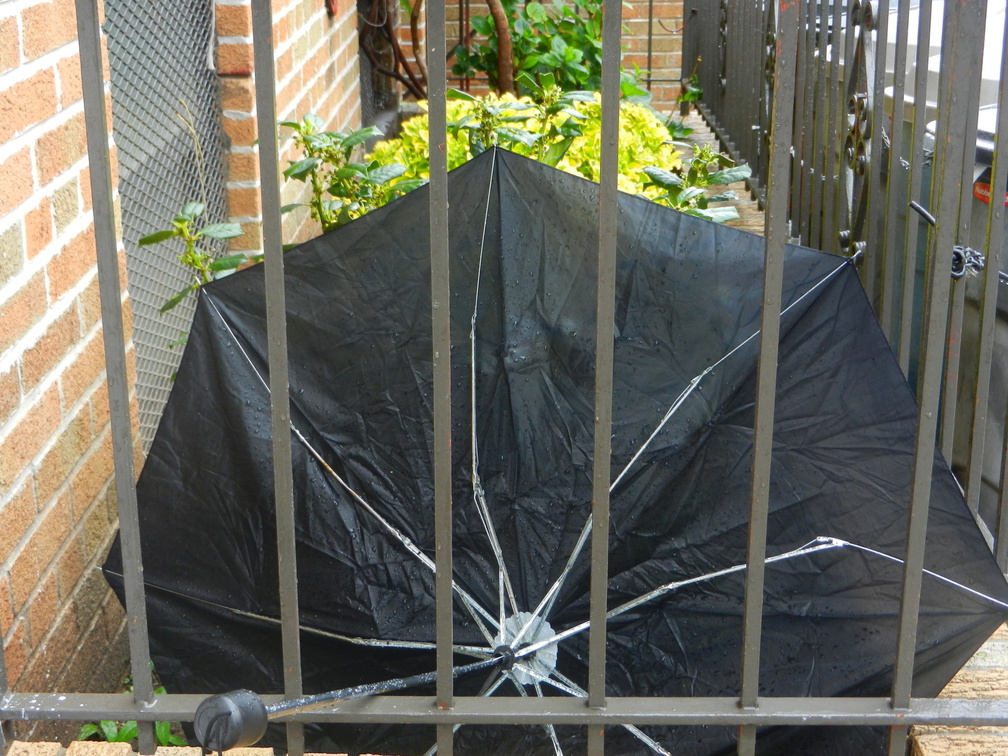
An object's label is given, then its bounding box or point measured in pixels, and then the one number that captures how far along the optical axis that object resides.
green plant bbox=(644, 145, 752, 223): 2.59
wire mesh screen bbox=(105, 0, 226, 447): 2.66
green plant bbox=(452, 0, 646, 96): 5.36
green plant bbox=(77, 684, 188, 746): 1.90
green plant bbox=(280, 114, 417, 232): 2.58
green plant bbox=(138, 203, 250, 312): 2.29
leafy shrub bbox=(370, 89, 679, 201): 2.88
